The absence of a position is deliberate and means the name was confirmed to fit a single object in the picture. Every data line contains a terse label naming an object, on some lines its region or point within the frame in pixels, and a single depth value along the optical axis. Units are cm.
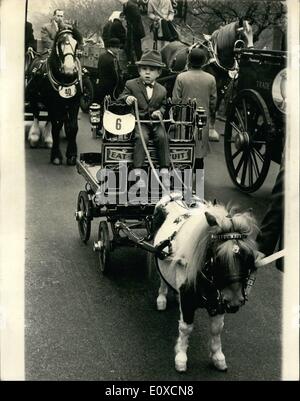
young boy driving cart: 602
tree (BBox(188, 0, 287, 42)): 905
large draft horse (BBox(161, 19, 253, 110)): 919
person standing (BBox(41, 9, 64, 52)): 893
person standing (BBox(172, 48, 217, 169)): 842
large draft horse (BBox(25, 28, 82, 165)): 874
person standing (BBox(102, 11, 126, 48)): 1148
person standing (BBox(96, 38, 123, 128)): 1121
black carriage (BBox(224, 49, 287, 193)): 734
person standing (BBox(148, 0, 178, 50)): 1098
